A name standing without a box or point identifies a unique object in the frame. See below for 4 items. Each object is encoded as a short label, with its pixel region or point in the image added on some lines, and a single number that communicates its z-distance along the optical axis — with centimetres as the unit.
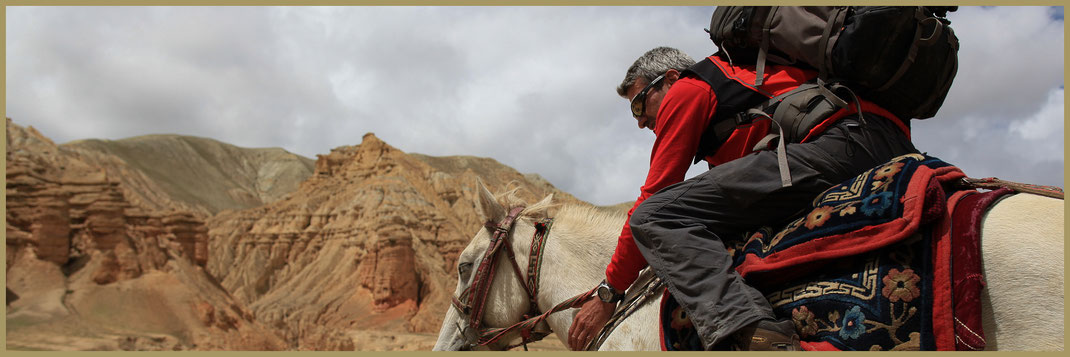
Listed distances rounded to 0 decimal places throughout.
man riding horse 243
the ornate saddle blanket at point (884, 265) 203
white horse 198
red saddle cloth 199
